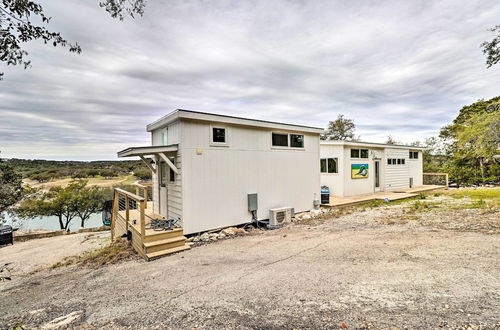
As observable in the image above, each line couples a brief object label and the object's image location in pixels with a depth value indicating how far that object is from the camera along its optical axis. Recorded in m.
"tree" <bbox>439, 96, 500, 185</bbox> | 11.57
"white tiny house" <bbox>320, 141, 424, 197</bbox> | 11.98
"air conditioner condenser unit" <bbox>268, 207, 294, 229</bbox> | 7.89
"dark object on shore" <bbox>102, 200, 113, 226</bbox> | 12.30
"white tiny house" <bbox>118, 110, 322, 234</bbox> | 6.35
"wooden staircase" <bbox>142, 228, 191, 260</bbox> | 5.17
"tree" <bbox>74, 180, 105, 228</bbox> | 19.86
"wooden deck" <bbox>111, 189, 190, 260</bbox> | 5.19
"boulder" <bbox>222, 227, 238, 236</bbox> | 6.81
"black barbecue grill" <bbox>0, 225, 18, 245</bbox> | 11.19
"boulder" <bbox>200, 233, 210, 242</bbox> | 6.33
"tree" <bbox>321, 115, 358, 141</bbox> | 24.77
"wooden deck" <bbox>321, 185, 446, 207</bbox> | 10.38
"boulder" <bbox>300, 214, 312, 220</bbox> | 8.56
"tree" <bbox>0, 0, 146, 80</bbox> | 2.41
